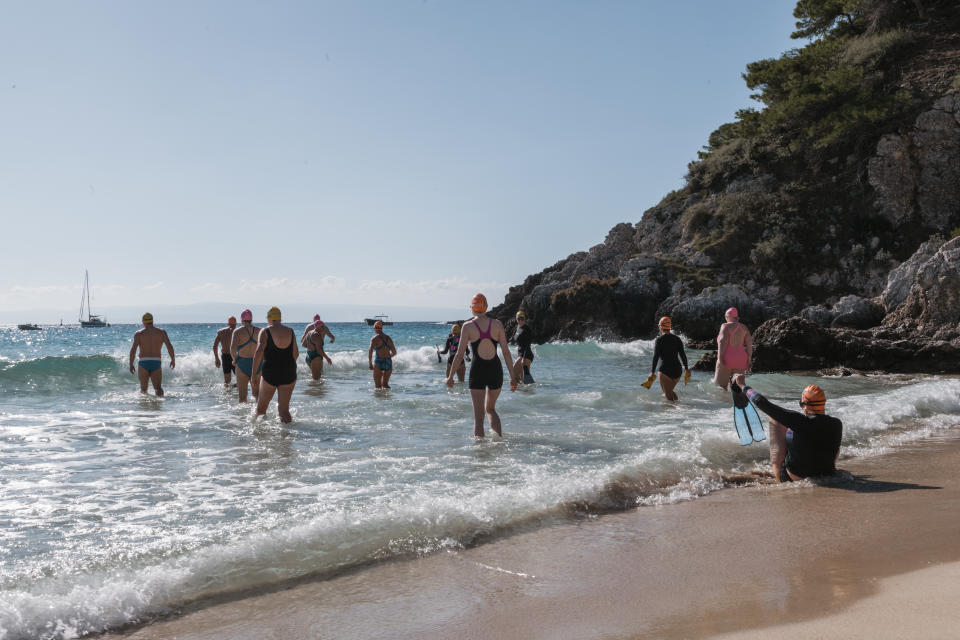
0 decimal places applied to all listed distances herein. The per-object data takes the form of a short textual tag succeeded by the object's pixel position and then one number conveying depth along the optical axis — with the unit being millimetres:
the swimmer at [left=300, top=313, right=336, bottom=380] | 16656
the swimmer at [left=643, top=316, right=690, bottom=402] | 11469
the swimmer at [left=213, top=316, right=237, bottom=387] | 15398
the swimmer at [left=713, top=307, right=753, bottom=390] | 9977
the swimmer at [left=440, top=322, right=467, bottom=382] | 16047
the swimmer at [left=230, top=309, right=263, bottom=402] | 12484
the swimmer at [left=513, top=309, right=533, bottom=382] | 15133
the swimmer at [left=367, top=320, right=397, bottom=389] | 15297
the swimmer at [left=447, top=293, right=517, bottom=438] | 8414
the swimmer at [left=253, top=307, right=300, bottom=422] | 9875
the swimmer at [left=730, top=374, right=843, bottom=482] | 5812
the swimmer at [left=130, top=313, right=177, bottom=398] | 13445
